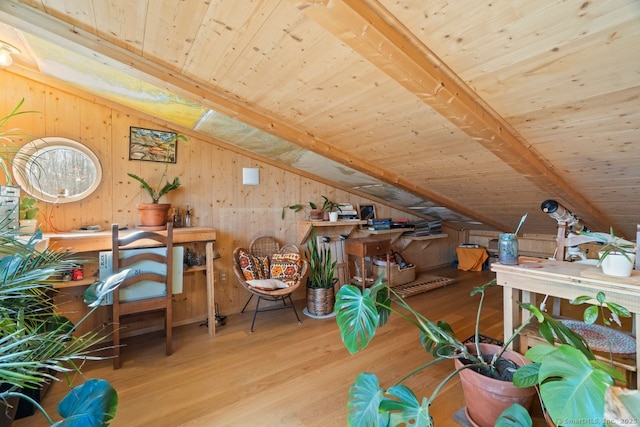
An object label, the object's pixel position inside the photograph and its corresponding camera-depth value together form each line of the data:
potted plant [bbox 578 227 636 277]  1.29
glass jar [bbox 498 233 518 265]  1.66
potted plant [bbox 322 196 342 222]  3.52
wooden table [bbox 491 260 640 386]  1.23
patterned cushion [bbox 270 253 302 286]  3.11
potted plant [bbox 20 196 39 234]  1.87
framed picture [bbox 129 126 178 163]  2.69
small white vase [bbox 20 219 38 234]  1.83
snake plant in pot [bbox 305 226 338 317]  3.12
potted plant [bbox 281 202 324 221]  3.50
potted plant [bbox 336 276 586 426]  1.11
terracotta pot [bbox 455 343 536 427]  1.22
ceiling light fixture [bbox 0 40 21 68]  1.85
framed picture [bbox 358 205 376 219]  4.22
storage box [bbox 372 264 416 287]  4.07
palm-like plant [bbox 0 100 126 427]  0.80
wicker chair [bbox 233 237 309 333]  2.74
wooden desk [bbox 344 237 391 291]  3.49
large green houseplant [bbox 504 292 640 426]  0.75
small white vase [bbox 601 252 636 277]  1.29
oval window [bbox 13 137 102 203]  2.25
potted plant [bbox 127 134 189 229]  2.54
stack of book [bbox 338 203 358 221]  3.76
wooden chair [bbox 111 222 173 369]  2.12
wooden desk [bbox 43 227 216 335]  2.08
